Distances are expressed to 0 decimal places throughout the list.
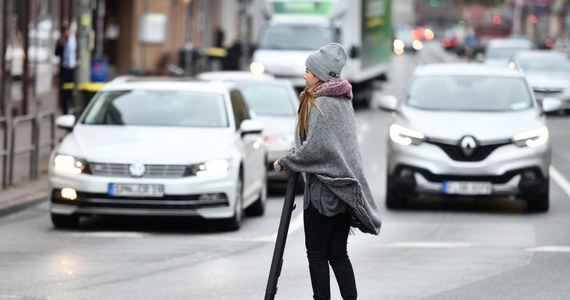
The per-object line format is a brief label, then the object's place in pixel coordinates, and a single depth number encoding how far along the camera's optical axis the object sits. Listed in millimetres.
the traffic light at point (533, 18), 99625
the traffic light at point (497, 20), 93975
